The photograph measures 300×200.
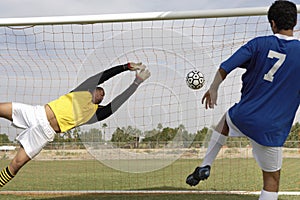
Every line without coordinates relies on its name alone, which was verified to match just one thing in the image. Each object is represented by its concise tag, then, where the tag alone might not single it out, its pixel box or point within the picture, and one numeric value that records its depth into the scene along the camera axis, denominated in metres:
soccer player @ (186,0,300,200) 7.24
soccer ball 10.66
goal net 10.58
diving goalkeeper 9.90
